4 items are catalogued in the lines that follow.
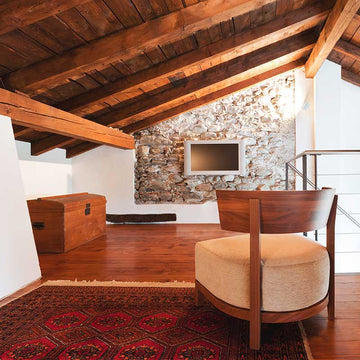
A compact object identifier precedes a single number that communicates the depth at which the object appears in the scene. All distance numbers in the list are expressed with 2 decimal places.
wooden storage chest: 3.31
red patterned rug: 1.34
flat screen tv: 5.21
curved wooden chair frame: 1.32
